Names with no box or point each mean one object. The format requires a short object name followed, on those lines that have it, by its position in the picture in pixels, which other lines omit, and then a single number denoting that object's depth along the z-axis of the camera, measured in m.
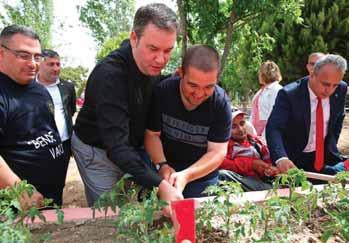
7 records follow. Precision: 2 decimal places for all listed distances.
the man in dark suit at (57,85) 3.13
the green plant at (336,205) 1.33
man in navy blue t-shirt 1.81
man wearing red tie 2.46
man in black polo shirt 1.51
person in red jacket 2.76
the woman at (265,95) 3.92
